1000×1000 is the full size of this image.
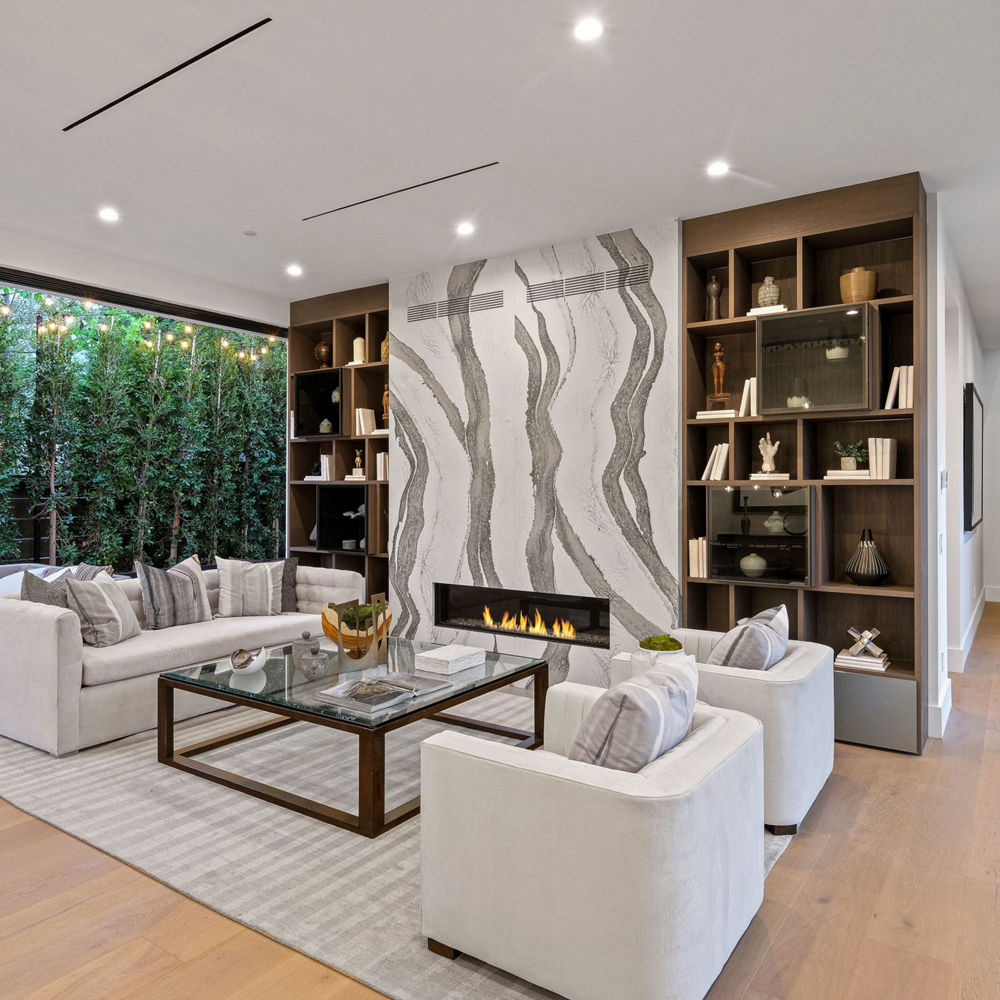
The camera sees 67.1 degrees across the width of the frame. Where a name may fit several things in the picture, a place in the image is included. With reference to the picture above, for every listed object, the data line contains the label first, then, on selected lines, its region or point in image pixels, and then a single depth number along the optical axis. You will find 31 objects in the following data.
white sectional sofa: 3.47
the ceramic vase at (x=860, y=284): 3.80
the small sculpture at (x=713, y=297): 4.33
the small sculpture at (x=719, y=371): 4.36
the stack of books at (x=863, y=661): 3.76
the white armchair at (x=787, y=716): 2.74
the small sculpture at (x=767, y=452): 4.16
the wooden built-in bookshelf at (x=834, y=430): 3.67
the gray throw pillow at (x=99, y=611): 3.85
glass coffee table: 2.72
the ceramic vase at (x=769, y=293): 4.09
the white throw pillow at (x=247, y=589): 4.81
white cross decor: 3.83
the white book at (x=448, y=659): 3.44
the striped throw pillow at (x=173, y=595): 4.37
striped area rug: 2.03
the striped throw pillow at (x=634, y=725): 1.86
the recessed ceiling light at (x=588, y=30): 2.41
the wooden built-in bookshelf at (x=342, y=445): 5.74
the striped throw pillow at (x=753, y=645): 2.95
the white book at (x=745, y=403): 4.14
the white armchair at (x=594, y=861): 1.64
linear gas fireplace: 4.68
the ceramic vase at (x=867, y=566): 3.81
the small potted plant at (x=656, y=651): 2.90
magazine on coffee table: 2.90
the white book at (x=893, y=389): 3.74
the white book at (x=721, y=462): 4.21
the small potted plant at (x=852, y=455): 3.86
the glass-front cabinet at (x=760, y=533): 3.91
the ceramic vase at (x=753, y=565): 4.02
